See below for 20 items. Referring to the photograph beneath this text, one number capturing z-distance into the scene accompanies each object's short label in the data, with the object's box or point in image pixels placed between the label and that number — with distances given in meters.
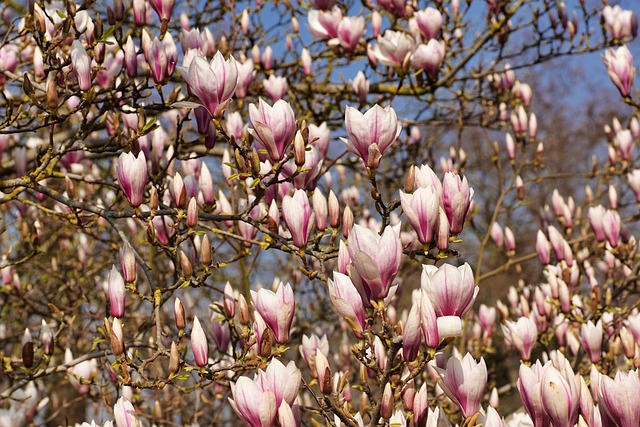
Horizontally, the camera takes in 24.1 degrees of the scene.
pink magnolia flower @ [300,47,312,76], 2.79
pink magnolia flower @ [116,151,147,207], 1.97
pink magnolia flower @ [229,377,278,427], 1.72
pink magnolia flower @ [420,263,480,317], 1.73
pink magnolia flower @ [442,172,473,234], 1.80
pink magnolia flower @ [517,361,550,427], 1.74
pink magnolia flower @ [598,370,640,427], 1.70
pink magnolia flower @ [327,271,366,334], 1.77
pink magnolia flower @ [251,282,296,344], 1.86
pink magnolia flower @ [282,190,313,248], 1.93
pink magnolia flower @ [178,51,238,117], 1.94
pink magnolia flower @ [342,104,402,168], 1.85
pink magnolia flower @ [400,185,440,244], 1.78
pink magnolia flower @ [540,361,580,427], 1.70
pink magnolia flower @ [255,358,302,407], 1.74
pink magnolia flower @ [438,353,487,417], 1.74
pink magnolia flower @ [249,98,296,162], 1.93
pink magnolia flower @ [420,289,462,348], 1.72
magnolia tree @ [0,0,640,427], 1.74
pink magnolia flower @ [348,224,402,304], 1.73
